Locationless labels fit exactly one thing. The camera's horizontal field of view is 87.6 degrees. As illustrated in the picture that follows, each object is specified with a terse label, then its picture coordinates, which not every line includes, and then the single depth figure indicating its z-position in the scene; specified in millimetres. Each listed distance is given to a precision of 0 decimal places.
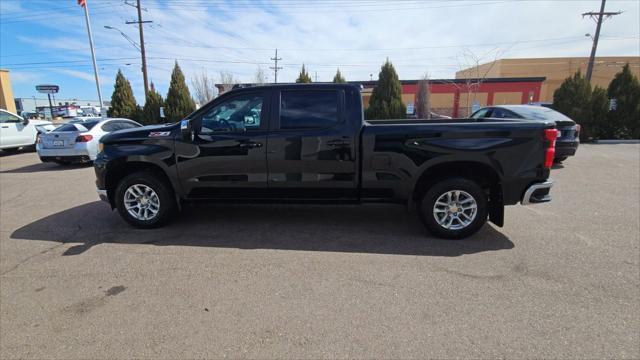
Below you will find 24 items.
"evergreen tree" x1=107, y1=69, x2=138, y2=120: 21344
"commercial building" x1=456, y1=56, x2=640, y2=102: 49969
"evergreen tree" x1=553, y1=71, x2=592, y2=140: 15867
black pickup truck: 4156
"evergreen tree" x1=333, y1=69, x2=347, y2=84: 22470
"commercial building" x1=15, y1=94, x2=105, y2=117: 56125
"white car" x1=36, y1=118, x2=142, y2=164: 9875
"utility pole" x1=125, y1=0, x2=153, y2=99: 25588
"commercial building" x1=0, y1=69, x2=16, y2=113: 28844
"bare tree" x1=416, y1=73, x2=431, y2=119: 30986
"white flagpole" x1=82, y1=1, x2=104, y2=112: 20109
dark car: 8930
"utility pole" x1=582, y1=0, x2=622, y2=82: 26608
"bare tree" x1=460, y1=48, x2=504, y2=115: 32625
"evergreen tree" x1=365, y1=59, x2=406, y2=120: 19344
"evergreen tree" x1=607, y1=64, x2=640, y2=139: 15703
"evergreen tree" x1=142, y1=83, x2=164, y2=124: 21478
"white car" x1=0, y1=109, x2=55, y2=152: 12180
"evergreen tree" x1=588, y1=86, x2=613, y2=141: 15805
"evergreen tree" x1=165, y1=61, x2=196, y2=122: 21328
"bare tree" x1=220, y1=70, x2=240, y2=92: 39181
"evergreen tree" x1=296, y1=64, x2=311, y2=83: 22438
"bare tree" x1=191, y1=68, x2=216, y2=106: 45388
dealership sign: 41034
